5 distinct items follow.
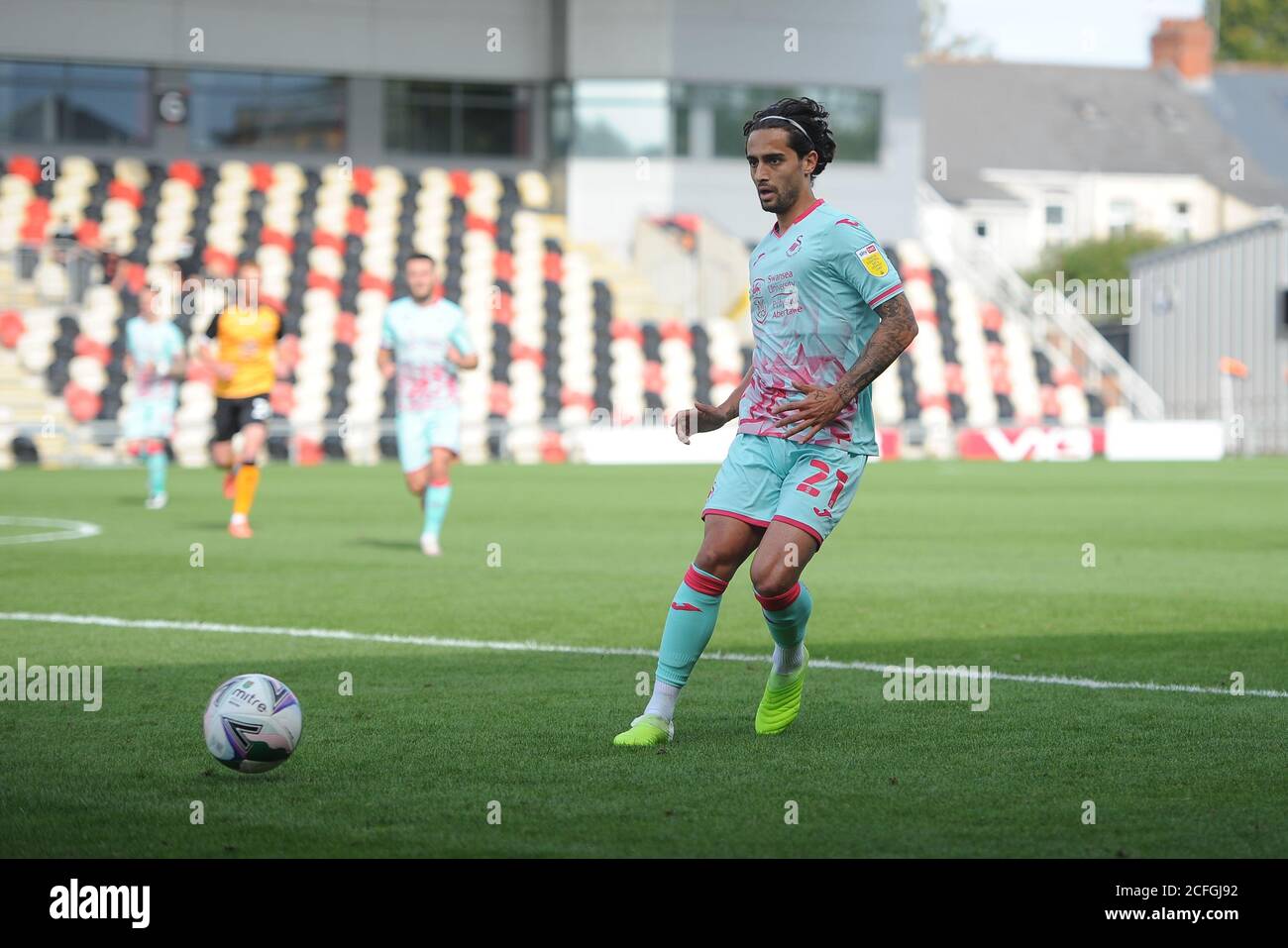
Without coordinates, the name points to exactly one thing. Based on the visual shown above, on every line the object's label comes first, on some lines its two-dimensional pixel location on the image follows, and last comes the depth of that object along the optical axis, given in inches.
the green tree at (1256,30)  3253.0
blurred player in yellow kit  634.8
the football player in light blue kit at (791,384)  251.4
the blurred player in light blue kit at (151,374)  845.8
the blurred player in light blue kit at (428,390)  586.6
